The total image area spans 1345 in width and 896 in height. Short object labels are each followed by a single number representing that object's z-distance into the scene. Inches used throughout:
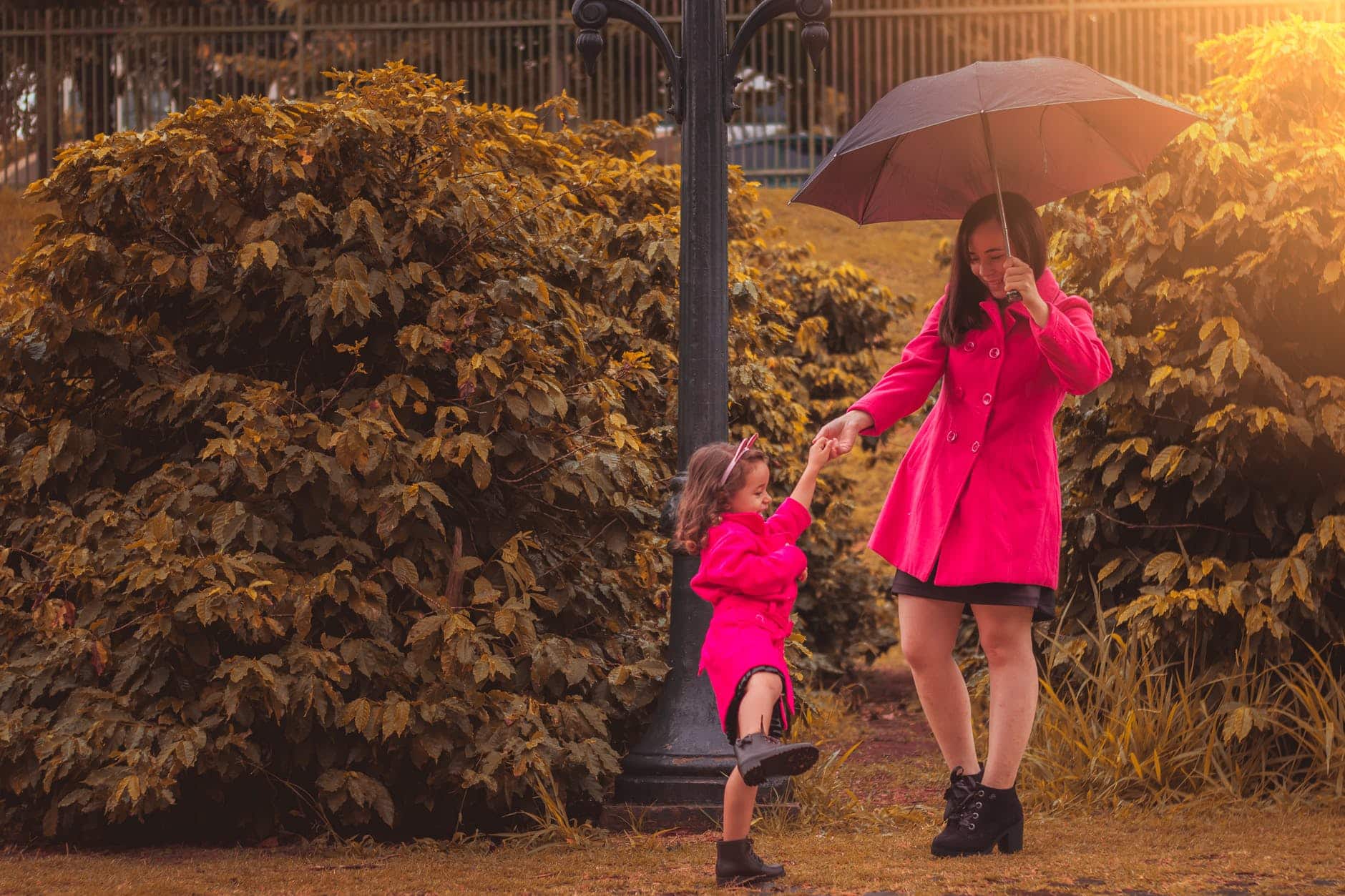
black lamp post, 364.8
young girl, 288.5
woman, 301.0
